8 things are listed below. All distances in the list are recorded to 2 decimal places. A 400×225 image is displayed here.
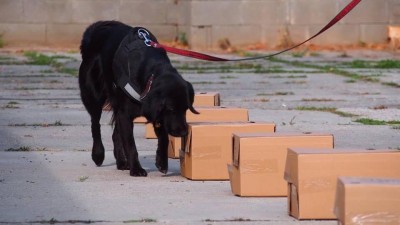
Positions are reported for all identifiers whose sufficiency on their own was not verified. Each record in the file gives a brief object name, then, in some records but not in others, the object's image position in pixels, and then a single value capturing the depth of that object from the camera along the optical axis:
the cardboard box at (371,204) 10.59
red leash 16.84
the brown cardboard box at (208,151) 16.05
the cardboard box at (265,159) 14.45
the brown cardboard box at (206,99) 21.52
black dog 15.67
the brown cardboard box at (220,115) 18.80
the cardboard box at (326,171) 12.66
